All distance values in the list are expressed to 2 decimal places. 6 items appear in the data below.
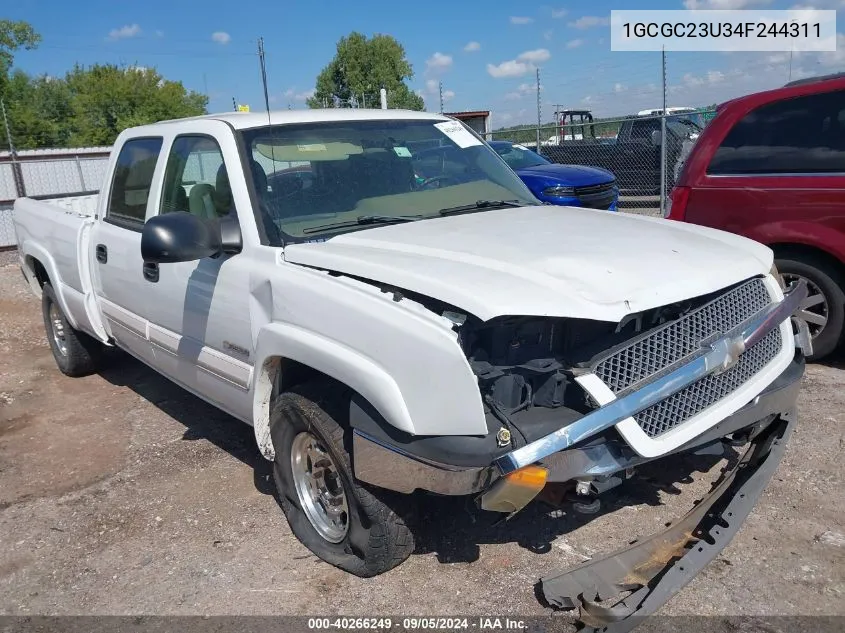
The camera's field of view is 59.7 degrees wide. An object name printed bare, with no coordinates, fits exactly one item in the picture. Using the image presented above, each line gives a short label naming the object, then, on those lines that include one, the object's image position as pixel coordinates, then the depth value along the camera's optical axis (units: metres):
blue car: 10.10
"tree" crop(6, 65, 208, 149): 40.38
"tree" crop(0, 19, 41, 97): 41.72
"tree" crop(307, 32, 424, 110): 47.25
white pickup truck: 2.54
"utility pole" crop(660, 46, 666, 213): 11.83
